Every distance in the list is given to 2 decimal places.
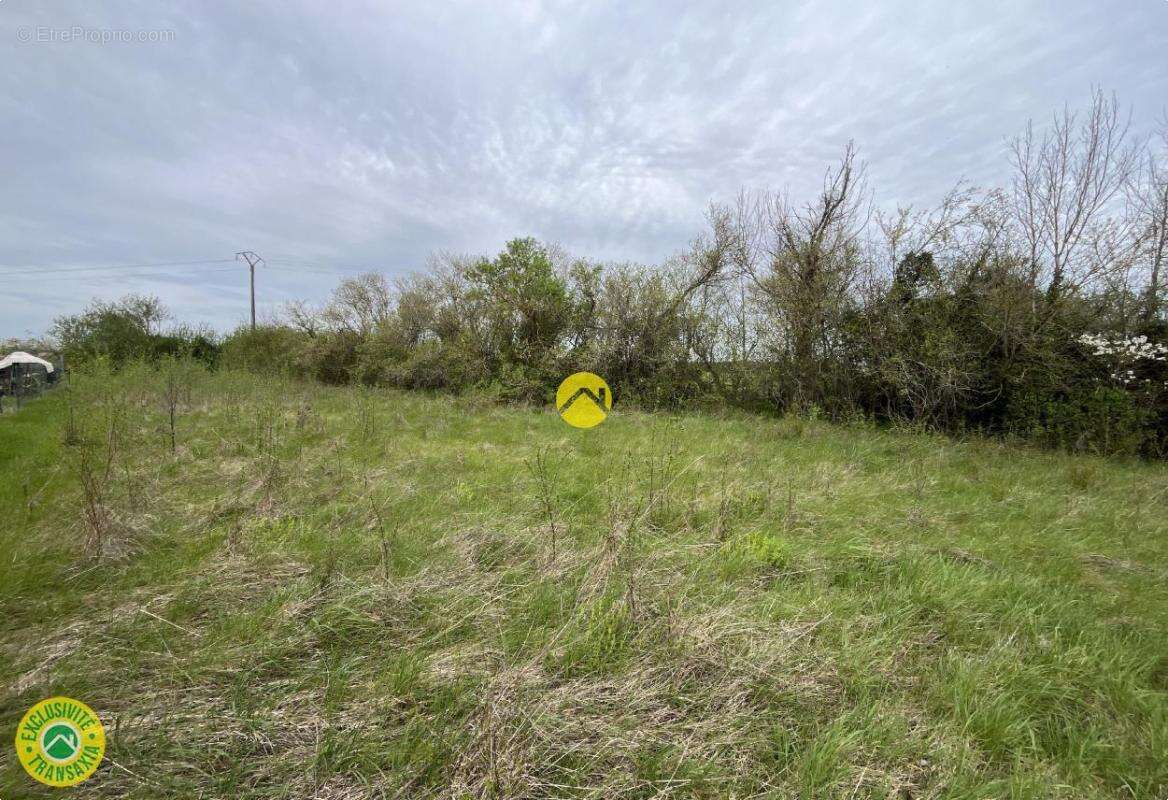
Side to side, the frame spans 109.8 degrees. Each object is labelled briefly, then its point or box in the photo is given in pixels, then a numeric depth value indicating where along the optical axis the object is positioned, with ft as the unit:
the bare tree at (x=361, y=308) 52.90
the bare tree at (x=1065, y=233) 26.27
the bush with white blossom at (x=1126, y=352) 24.11
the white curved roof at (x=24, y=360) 52.70
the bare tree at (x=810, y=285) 30.30
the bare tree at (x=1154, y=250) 25.71
